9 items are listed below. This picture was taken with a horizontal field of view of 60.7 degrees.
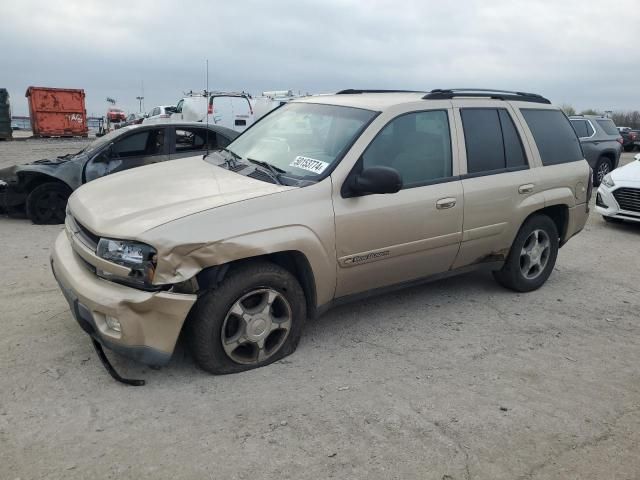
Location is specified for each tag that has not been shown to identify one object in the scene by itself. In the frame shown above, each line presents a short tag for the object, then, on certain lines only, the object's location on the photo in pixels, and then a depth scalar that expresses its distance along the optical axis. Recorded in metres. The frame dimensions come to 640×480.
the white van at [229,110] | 16.58
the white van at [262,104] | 17.19
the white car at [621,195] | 8.30
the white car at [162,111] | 22.44
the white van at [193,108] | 17.14
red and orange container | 26.97
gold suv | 3.13
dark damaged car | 7.64
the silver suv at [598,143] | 12.85
